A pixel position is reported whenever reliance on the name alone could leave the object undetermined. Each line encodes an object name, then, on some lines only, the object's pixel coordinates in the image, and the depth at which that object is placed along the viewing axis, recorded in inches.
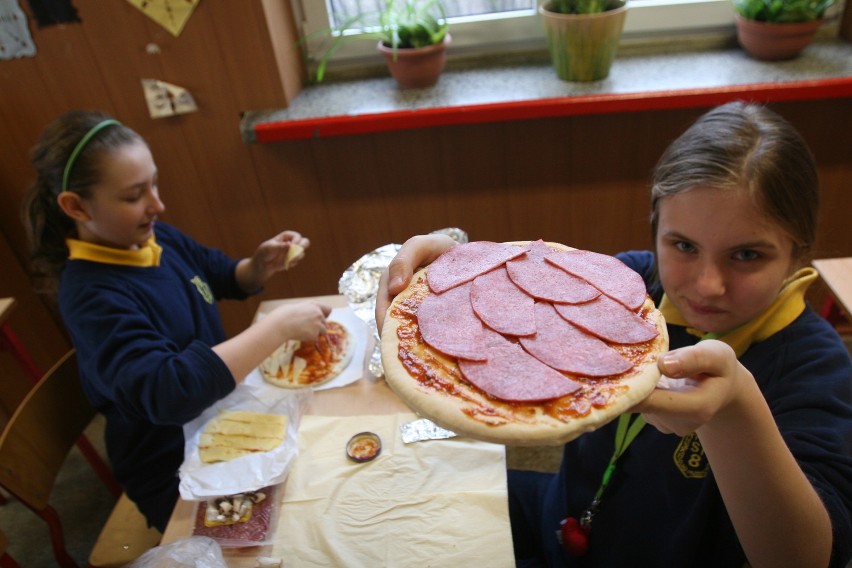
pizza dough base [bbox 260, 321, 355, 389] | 58.6
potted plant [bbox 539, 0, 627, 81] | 77.4
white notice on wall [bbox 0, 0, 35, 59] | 79.0
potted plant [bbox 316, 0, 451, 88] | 84.0
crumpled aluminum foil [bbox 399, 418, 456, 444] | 50.5
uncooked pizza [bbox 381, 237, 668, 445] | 31.8
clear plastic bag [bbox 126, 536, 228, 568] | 41.9
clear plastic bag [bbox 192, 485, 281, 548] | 44.4
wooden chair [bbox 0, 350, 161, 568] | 54.0
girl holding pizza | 32.6
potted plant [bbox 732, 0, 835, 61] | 79.4
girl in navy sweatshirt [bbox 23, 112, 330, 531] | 53.8
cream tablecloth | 42.9
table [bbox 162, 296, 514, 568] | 43.9
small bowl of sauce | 49.5
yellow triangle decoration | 78.0
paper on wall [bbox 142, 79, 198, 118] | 84.0
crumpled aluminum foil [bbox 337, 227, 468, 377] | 63.2
